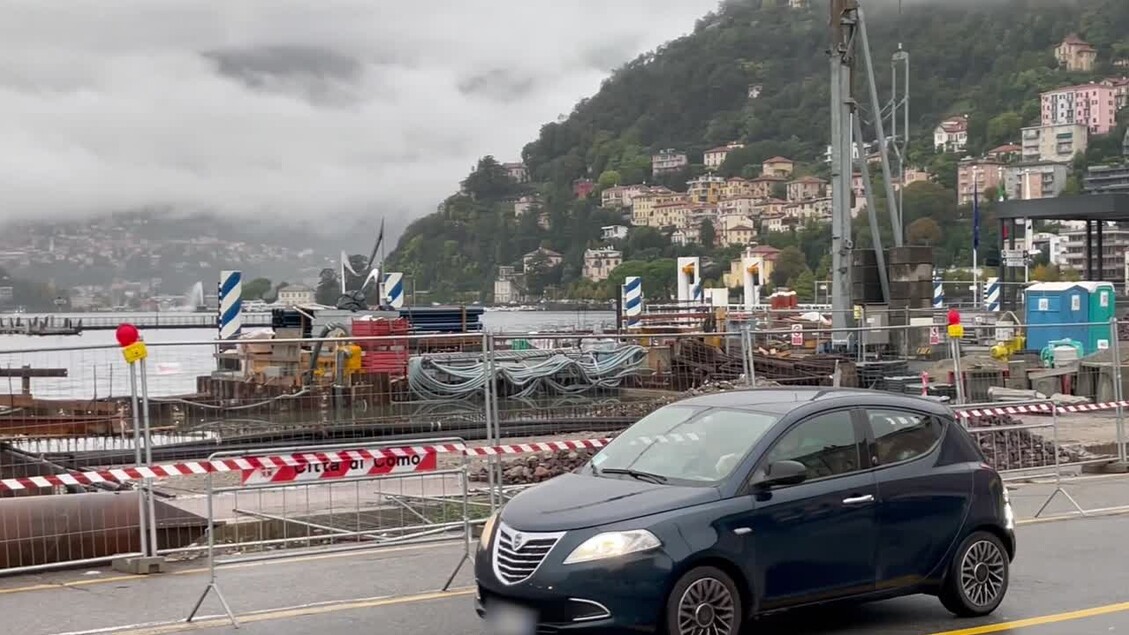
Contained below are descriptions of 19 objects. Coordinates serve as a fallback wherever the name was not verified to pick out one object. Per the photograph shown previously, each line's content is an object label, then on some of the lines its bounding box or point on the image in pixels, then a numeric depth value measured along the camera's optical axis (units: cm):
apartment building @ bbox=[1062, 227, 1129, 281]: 13756
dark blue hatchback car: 757
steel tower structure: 2839
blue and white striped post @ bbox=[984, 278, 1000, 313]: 4745
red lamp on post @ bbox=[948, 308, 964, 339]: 1549
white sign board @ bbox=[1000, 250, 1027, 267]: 5019
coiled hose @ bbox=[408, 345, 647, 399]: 1722
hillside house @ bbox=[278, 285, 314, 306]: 9812
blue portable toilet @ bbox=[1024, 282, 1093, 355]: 3366
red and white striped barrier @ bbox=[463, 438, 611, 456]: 1305
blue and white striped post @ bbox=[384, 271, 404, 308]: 4134
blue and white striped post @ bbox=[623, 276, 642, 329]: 3975
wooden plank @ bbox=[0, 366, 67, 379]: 1524
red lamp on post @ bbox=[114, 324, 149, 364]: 1076
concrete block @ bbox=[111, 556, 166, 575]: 1123
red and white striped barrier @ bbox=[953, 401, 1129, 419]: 1528
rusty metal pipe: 1125
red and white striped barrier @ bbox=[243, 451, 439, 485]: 1030
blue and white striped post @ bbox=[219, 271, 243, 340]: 2862
